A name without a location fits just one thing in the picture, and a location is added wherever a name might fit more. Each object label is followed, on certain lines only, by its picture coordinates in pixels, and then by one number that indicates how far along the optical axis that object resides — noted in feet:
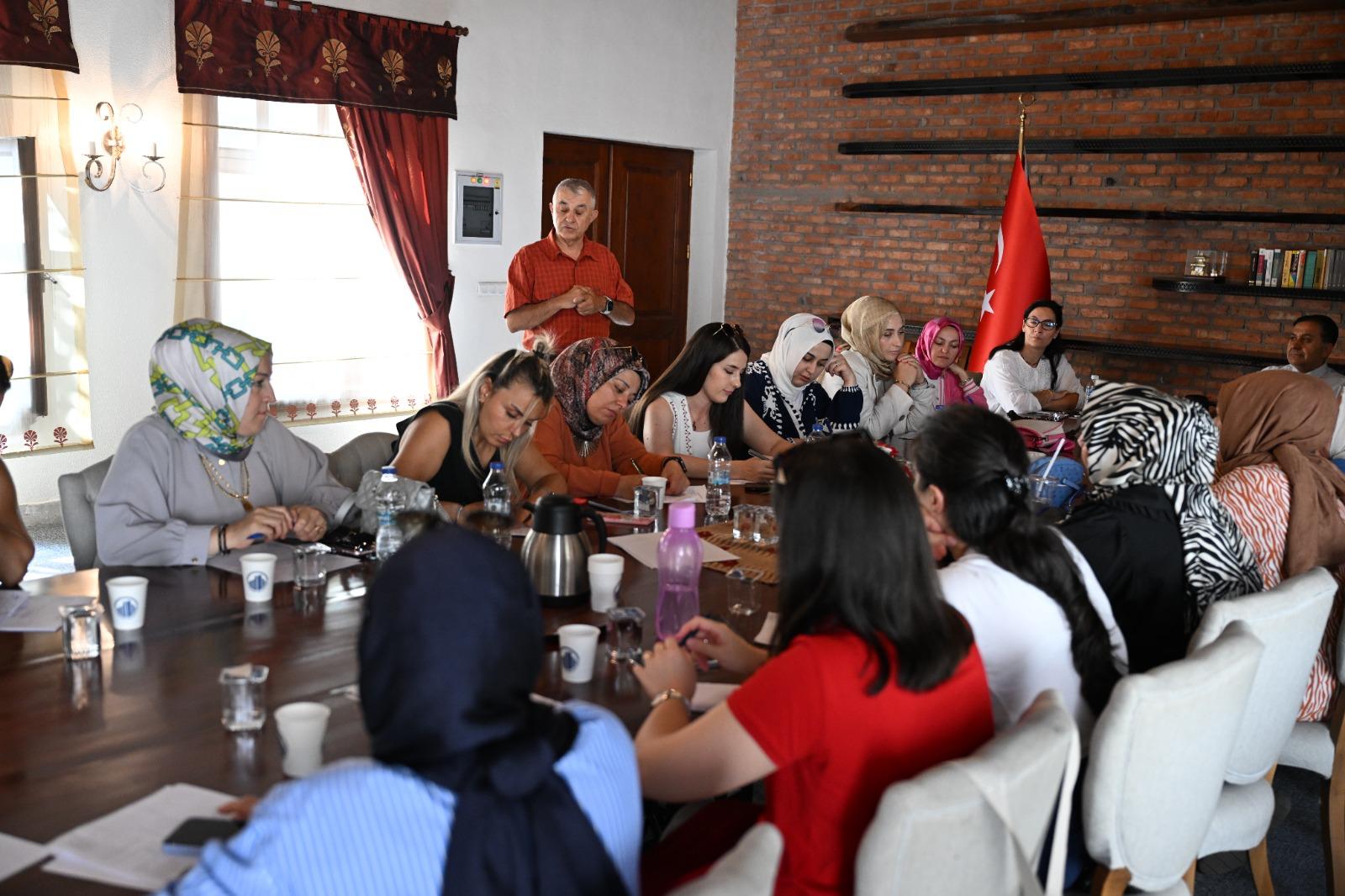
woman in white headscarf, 16.31
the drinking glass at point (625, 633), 7.55
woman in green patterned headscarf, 9.07
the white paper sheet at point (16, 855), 4.83
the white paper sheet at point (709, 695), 6.97
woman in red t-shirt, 5.40
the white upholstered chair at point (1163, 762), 6.28
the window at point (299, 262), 19.85
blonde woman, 11.23
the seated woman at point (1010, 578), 7.00
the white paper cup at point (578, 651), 7.13
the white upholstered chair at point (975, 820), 4.88
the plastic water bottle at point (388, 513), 9.28
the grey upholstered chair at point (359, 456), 11.70
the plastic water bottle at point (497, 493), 10.25
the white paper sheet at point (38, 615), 7.57
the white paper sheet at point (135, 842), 4.85
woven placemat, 9.91
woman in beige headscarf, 18.37
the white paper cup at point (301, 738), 5.80
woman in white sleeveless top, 14.71
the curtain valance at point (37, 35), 16.40
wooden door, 25.86
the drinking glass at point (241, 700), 6.18
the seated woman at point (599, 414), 13.16
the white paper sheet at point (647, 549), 10.13
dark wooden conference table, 5.57
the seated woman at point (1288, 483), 10.50
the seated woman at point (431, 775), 3.95
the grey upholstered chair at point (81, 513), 9.59
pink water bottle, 8.77
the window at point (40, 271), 17.51
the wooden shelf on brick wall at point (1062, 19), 22.41
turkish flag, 23.79
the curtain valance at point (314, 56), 18.89
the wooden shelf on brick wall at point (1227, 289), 21.99
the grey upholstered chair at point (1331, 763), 9.35
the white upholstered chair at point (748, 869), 4.04
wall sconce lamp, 18.17
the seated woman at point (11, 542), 8.77
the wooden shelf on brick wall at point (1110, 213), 22.31
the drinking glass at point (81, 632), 7.03
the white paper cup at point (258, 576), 8.16
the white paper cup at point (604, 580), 8.50
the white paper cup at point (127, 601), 7.52
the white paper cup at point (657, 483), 11.85
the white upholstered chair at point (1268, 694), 7.61
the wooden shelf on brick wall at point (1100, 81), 21.98
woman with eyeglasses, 21.95
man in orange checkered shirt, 20.59
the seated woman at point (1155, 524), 9.03
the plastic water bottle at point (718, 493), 12.10
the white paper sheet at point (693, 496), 12.59
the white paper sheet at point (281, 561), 8.95
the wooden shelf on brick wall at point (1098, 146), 22.08
